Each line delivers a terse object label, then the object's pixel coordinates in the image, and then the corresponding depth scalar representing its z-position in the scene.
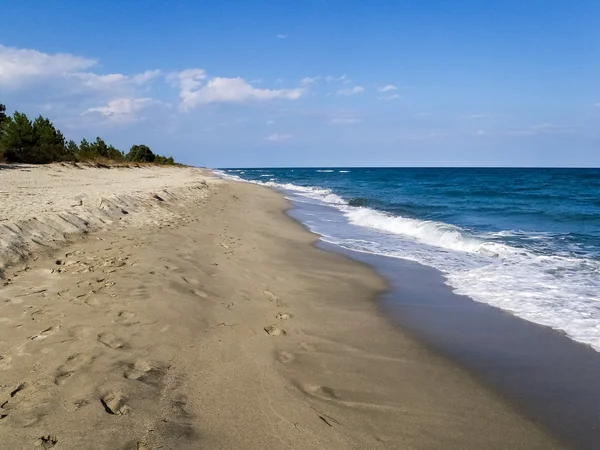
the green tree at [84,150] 40.25
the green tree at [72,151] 35.86
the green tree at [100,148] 48.45
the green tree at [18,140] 31.16
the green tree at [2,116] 31.98
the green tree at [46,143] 32.31
